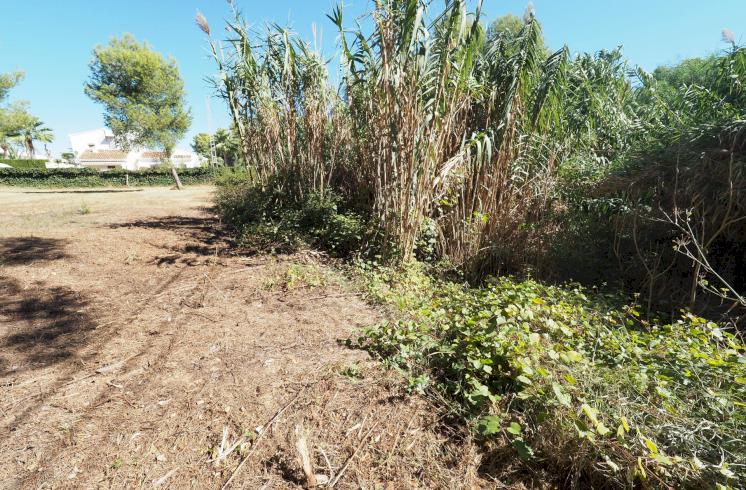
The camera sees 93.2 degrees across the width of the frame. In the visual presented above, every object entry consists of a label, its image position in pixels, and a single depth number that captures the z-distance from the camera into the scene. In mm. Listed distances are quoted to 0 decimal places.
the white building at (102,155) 42562
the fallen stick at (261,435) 1492
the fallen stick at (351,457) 1491
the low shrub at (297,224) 4559
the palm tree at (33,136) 42212
